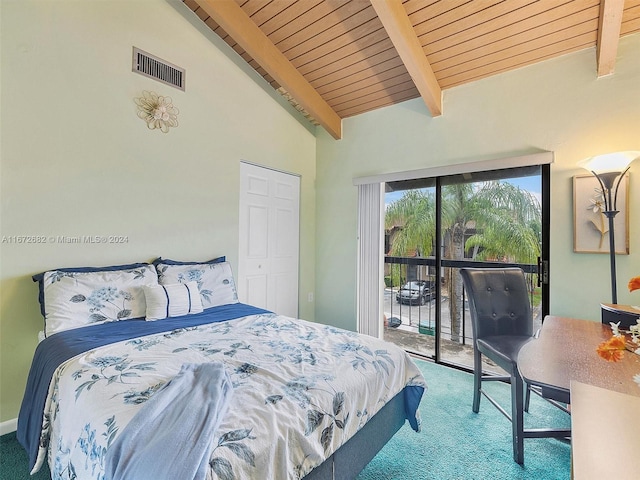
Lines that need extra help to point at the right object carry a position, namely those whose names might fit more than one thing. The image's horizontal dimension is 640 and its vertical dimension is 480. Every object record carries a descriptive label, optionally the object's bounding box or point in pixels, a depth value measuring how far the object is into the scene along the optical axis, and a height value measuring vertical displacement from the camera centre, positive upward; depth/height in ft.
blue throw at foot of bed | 2.67 -1.87
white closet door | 10.93 +0.14
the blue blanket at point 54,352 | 4.99 -1.91
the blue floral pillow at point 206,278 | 8.03 -0.98
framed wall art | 7.15 +0.63
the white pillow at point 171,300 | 7.06 -1.40
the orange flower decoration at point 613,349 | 2.79 -0.96
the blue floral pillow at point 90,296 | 6.18 -1.19
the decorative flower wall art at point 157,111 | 8.32 +3.64
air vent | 8.20 +4.83
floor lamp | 6.35 +1.59
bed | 3.30 -1.92
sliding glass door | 8.77 -0.02
